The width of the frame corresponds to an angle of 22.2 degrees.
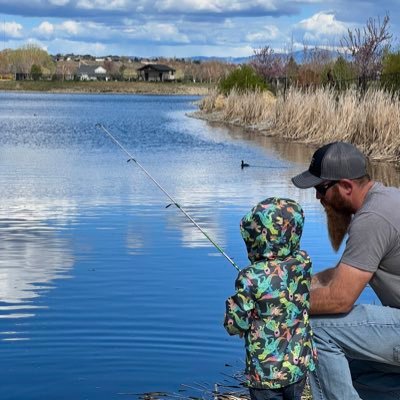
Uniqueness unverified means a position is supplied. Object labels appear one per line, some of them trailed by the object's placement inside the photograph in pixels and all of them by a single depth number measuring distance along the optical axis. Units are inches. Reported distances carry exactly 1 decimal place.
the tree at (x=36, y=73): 5275.6
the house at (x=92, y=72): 6181.1
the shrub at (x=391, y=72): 978.1
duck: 735.7
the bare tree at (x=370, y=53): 1185.4
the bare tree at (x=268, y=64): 1876.2
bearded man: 161.3
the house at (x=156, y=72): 6141.7
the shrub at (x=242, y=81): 1574.8
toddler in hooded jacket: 154.2
